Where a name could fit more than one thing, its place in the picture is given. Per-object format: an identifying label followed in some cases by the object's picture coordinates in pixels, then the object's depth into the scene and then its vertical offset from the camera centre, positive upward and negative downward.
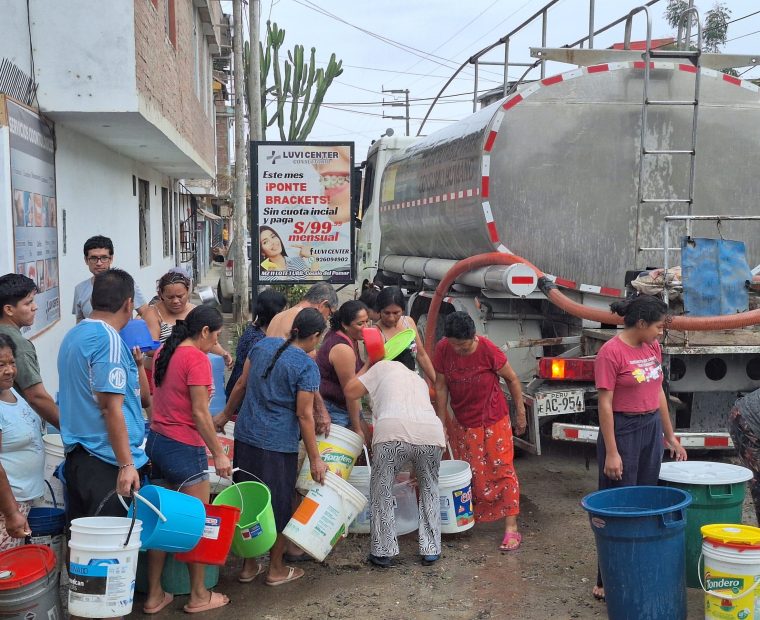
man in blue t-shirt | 3.89 -0.86
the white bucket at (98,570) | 3.70 -1.48
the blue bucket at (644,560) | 4.01 -1.54
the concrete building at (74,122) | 6.86 +0.86
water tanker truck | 7.27 +0.34
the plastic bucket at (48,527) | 4.18 -1.48
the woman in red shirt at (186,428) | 4.48 -1.08
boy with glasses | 5.99 -0.35
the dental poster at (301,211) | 9.35 +0.05
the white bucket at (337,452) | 5.24 -1.40
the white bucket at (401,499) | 5.68 -1.79
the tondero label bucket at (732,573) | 3.87 -1.54
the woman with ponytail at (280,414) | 4.80 -1.08
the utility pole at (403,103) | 47.99 +6.05
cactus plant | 22.55 +3.31
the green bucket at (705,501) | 4.43 -1.39
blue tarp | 6.18 -0.38
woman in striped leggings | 5.11 -1.32
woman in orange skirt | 5.61 -1.27
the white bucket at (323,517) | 4.85 -1.65
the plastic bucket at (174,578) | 4.68 -1.92
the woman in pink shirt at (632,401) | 4.57 -0.94
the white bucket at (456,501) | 5.51 -1.76
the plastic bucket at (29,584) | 3.56 -1.50
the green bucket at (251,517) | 4.60 -1.58
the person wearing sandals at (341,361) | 5.46 -0.90
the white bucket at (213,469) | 5.36 -1.50
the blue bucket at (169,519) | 4.01 -1.39
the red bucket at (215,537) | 4.35 -1.57
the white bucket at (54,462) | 4.84 -1.38
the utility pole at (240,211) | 17.44 +0.06
